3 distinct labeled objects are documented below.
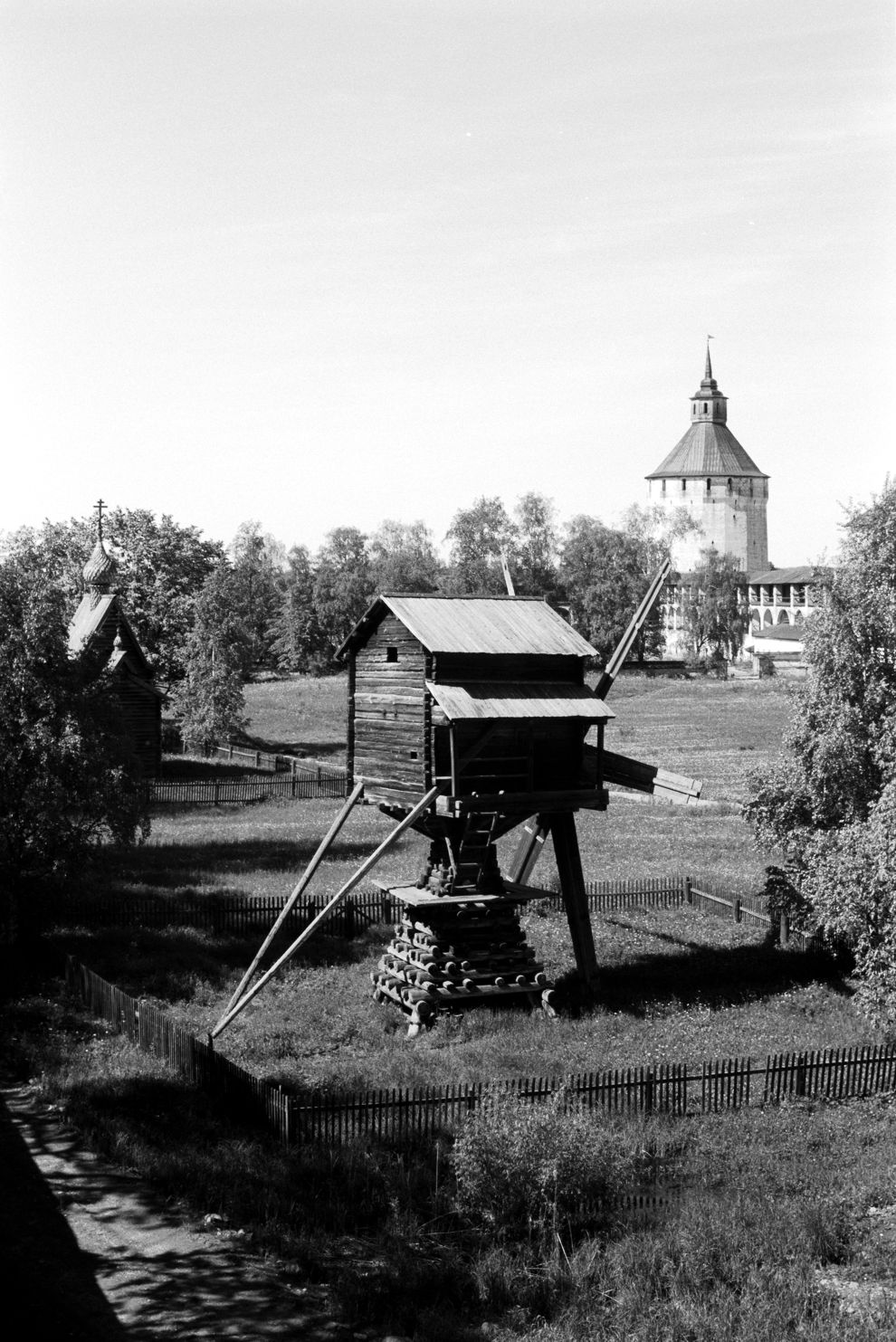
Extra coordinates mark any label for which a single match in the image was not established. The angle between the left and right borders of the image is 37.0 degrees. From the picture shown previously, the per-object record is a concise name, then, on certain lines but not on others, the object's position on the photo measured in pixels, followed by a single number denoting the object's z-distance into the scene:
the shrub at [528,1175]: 15.16
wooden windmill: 22.69
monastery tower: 148.88
